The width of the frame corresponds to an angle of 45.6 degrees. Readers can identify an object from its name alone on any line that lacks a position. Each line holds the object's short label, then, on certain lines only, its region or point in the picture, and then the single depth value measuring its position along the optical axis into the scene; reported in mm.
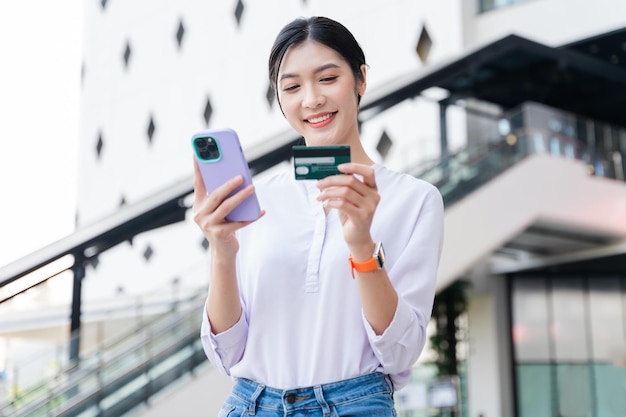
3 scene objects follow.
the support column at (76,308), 3643
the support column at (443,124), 11566
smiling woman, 1234
